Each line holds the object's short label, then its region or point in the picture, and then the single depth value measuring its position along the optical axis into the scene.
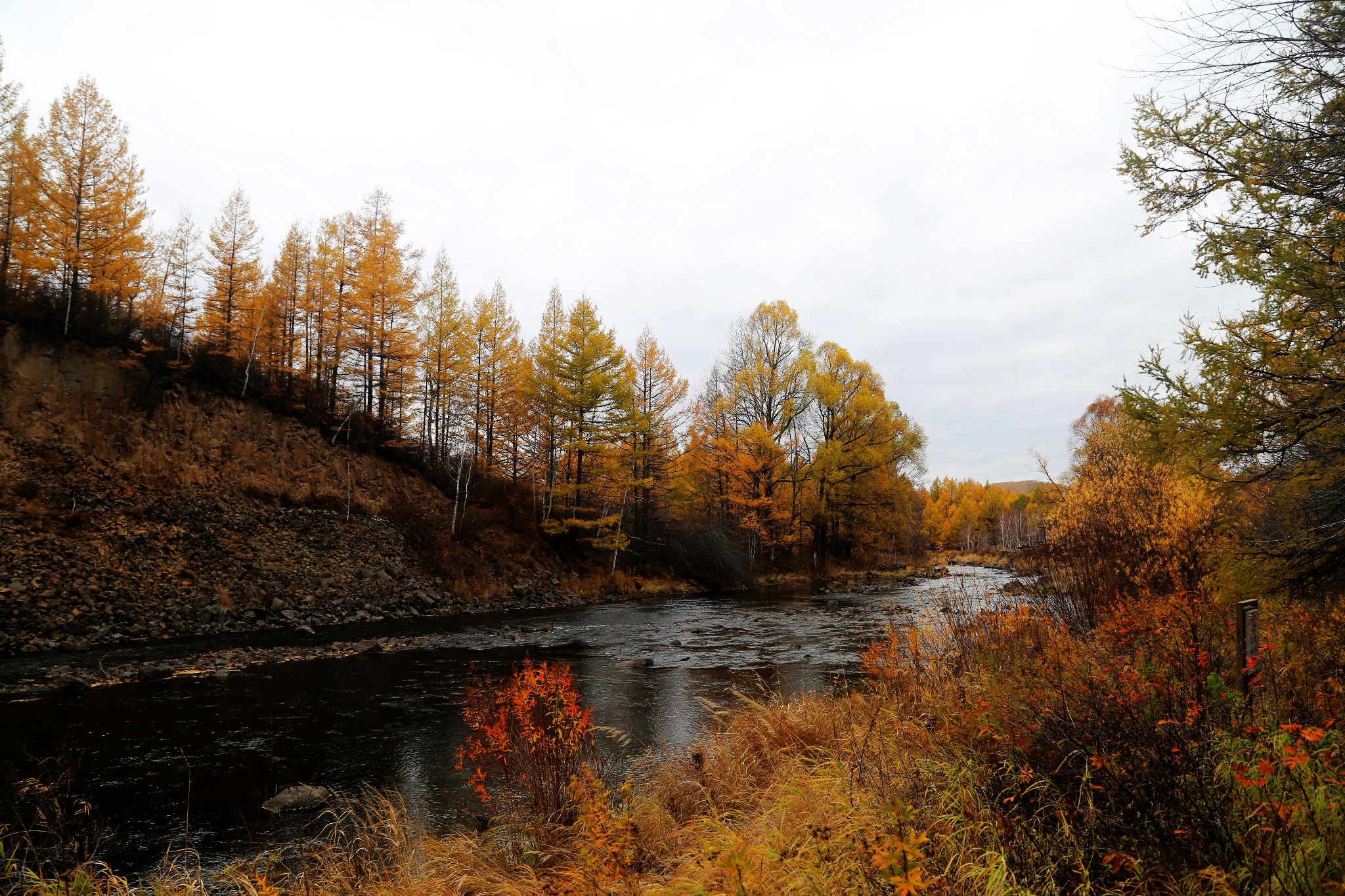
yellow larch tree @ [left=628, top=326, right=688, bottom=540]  32.28
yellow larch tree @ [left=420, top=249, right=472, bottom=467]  28.45
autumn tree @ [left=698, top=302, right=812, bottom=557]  34.91
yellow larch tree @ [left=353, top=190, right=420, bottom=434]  27.47
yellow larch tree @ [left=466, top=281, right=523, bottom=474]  29.84
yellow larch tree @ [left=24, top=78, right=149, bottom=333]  20.70
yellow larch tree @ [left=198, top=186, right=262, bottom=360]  27.81
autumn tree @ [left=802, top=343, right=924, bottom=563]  35.41
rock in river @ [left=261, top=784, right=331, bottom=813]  6.29
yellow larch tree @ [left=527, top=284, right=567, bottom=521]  29.06
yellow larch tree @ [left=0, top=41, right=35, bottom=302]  20.06
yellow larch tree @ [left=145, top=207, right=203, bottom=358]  26.41
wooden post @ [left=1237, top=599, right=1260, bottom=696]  4.04
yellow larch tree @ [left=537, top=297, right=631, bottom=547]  28.62
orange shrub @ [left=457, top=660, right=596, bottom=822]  4.98
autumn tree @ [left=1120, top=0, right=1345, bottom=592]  5.39
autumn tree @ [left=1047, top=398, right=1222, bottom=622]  8.71
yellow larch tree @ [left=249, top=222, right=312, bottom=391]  27.27
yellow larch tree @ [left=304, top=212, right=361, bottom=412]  27.73
